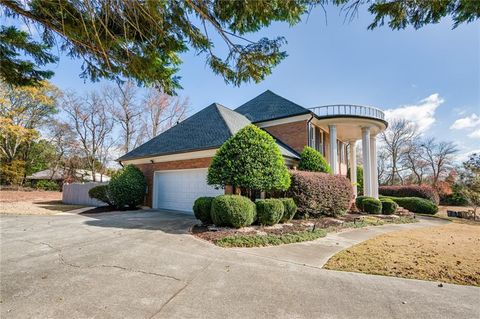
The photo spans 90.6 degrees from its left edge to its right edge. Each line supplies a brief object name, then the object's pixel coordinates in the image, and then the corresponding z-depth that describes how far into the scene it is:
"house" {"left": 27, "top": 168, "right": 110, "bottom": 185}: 30.05
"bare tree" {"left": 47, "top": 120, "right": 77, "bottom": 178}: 29.58
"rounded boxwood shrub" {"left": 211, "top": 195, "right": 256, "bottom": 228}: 7.57
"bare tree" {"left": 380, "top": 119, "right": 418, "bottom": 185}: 35.28
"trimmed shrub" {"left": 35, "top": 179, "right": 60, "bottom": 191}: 31.47
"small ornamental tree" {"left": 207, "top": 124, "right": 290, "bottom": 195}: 8.59
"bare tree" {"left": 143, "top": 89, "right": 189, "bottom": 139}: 29.02
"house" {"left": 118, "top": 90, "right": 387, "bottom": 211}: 11.98
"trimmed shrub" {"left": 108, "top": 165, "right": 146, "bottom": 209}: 12.62
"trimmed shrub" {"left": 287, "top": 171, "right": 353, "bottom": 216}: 10.32
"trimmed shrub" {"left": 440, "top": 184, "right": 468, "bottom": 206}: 24.22
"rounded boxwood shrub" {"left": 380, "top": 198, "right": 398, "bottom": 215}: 14.43
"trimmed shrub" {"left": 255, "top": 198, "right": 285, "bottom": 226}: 8.29
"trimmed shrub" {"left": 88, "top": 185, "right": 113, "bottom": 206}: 13.22
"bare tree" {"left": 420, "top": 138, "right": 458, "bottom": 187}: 32.97
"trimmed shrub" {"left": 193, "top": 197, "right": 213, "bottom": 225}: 8.45
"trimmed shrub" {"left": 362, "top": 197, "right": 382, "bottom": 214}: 14.25
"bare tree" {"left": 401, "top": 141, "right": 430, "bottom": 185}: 34.78
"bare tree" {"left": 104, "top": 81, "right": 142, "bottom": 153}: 27.72
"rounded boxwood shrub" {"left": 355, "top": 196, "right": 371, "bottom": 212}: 15.13
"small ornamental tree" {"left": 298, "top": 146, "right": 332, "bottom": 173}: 12.93
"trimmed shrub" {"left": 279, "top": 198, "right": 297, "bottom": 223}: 9.23
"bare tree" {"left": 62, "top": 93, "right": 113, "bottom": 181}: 28.33
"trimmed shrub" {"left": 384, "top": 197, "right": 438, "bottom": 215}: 17.67
